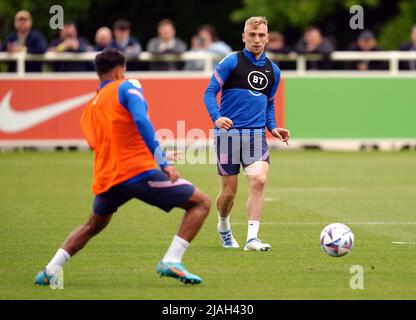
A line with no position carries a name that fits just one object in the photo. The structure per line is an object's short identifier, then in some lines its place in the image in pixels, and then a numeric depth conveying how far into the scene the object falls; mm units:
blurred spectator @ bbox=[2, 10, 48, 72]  25500
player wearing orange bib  9742
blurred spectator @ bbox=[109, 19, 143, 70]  25703
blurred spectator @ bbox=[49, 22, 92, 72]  25797
